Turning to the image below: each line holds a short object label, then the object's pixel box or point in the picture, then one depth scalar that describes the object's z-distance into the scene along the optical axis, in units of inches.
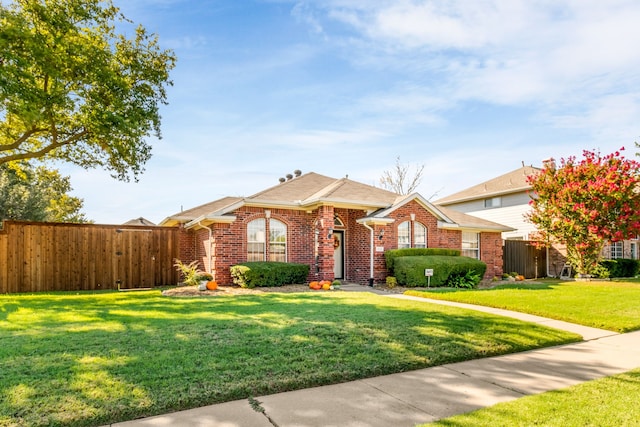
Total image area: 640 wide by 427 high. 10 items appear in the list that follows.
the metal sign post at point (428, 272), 533.0
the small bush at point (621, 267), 765.9
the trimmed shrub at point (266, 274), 508.4
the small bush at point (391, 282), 553.0
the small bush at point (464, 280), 563.8
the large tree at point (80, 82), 377.4
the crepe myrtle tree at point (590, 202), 637.9
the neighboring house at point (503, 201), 904.3
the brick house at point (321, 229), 552.1
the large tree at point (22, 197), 776.9
